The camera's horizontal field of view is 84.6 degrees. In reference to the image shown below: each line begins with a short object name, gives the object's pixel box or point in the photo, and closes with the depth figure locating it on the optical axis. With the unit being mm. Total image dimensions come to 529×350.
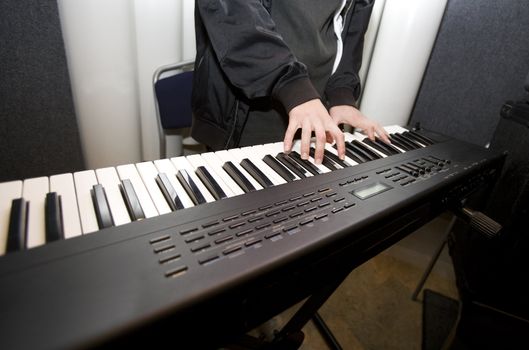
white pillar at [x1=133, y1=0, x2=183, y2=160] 1133
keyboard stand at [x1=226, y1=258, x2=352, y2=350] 614
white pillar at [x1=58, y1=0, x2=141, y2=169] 1041
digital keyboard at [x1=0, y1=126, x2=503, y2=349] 274
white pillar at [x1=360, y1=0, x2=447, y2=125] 1223
